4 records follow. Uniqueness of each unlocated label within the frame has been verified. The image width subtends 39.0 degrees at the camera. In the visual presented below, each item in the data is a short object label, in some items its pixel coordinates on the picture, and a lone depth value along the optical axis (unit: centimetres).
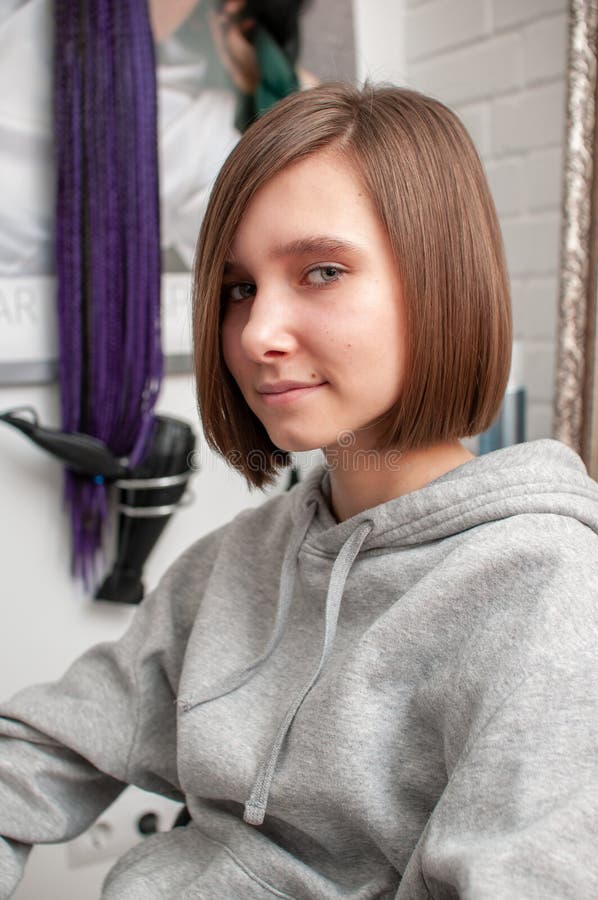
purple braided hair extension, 110
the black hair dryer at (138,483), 115
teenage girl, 53
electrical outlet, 129
